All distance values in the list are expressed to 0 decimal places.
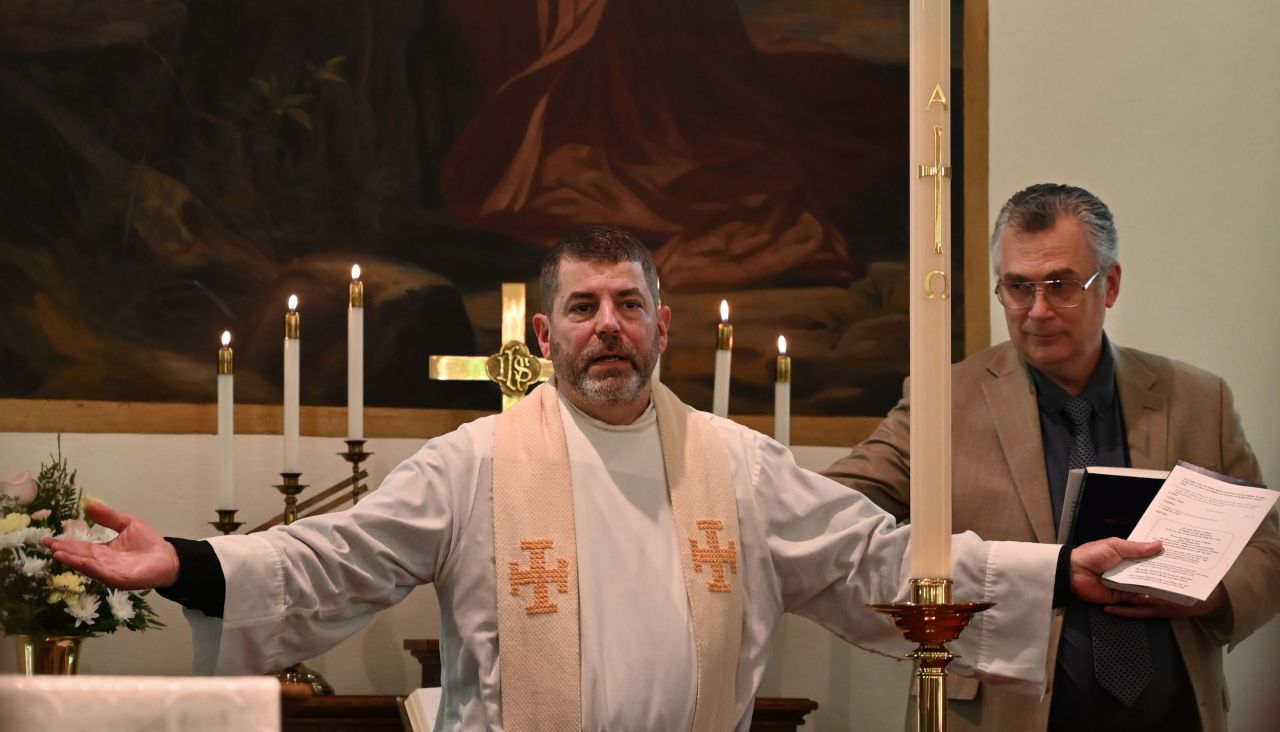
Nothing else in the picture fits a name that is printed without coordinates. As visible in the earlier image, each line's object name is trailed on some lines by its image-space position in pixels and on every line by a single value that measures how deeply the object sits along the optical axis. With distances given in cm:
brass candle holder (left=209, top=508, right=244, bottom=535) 461
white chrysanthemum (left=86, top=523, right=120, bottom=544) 412
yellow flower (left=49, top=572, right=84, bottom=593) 399
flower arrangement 395
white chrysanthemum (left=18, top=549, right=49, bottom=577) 388
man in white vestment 340
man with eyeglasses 408
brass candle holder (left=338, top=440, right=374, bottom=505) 471
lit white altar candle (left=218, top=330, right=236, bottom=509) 463
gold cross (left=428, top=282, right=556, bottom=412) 513
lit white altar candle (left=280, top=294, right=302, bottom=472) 464
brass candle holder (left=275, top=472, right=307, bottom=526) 460
